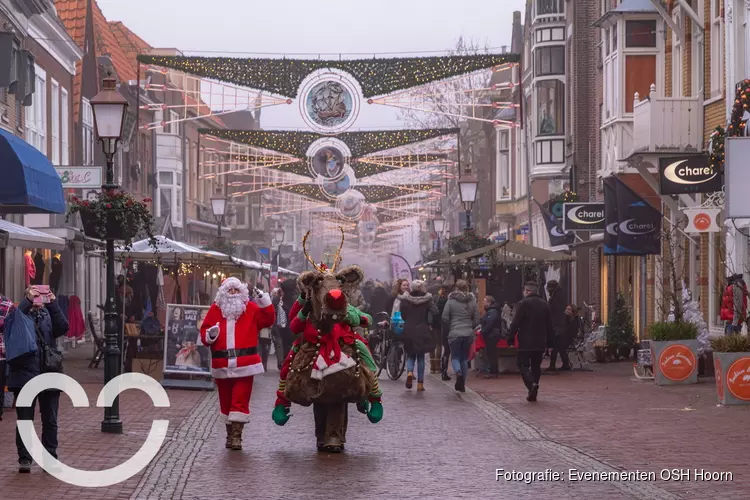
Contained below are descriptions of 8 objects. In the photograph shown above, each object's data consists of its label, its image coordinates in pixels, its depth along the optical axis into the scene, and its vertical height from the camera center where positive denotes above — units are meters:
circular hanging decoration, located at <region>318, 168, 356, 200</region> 48.29 +2.52
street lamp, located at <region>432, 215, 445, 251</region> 53.02 +1.19
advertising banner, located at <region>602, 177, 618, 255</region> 30.17 +0.78
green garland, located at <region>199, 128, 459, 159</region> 41.72 +3.45
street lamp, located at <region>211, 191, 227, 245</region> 41.19 +1.45
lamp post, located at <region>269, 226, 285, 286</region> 46.07 -0.45
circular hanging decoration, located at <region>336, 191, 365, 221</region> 70.38 +2.56
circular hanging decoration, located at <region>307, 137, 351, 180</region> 44.03 +3.01
